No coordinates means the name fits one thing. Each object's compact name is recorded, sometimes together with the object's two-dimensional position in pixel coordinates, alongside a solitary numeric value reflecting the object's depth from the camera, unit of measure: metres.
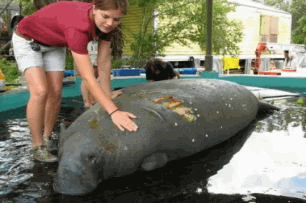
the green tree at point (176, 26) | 12.91
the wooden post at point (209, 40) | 9.76
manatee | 2.21
